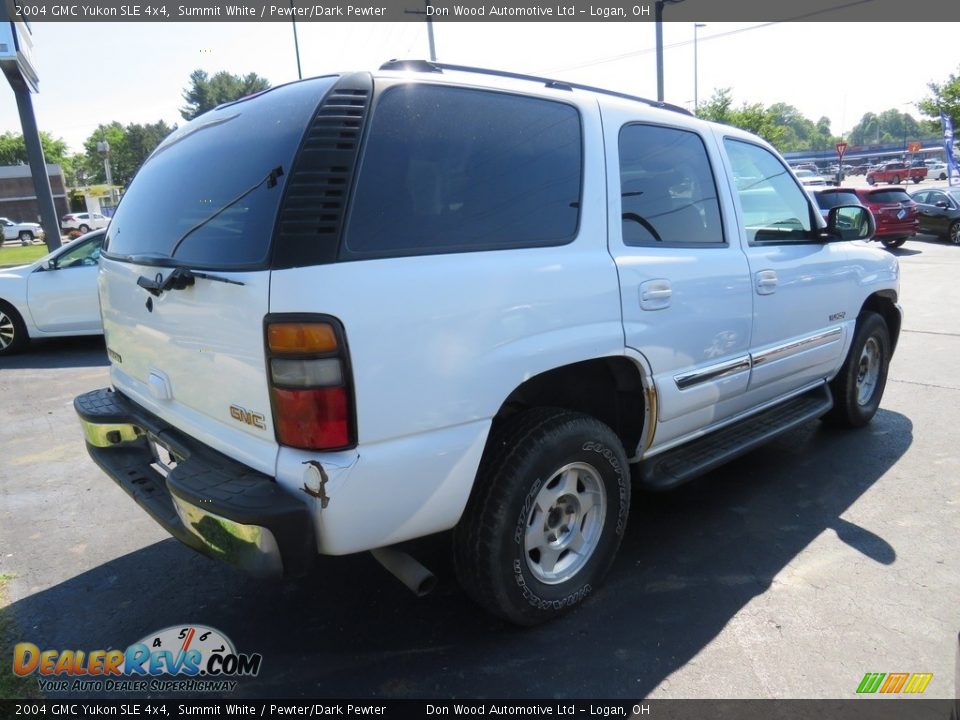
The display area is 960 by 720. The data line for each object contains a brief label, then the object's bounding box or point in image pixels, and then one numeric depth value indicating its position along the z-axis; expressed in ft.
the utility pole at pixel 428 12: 72.90
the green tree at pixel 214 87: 240.12
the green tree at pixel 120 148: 299.79
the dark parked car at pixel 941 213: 61.41
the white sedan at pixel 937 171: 192.05
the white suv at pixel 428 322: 6.73
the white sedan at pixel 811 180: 123.65
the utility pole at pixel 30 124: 31.73
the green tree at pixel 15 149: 273.95
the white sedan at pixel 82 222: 119.75
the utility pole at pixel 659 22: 63.93
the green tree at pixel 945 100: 90.58
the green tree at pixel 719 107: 115.75
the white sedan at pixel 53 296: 26.30
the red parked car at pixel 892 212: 57.82
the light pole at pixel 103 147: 100.93
